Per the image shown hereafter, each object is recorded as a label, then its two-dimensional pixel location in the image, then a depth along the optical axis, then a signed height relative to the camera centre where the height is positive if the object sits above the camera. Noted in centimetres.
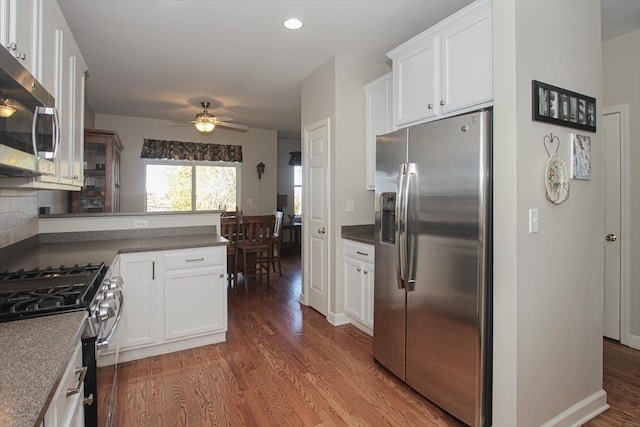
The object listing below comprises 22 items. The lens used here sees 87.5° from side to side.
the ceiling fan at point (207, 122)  452 +126
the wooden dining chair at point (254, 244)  462 -43
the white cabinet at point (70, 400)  81 -51
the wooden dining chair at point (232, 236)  454 -31
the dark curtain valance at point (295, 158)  799 +133
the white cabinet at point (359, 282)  295 -64
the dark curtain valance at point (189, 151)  588 +117
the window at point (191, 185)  604 +55
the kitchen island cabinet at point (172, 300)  252 -69
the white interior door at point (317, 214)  349 -1
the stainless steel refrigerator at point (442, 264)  174 -29
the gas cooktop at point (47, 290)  119 -31
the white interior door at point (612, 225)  292 -12
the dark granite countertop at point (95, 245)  204 -24
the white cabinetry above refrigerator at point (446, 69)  189 +93
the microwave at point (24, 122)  104 +34
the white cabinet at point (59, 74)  150 +76
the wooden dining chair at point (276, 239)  498 -38
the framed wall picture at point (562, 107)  170 +57
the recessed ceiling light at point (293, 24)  263 +152
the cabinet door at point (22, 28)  123 +75
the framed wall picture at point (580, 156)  186 +32
